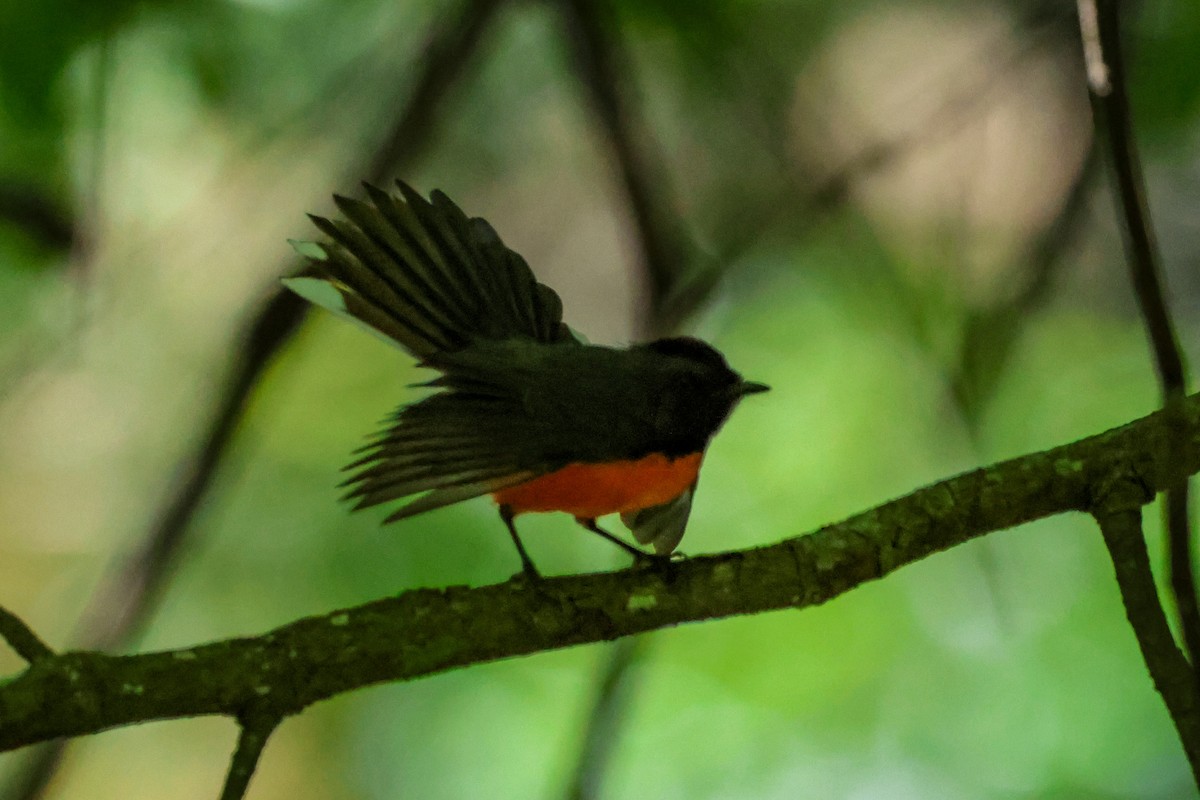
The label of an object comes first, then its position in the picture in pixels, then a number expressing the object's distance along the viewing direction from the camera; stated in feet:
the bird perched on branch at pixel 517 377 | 17.23
